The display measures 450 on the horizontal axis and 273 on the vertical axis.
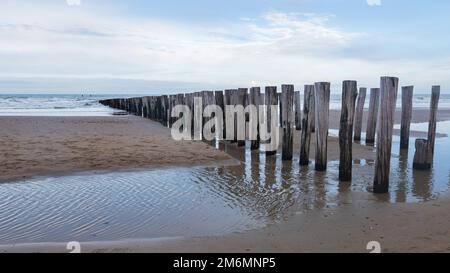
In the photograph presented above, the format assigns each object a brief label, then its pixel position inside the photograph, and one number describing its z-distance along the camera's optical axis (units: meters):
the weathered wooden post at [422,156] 7.94
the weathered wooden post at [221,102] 12.31
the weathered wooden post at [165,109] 20.05
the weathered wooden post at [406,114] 10.78
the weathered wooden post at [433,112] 9.12
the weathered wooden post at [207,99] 13.09
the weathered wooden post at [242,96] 10.91
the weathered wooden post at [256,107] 10.24
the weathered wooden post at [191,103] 15.15
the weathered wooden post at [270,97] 9.47
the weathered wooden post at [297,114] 15.72
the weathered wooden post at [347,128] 6.93
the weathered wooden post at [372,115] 12.52
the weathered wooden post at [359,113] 13.09
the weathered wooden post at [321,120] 7.47
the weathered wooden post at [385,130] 6.08
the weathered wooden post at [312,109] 8.48
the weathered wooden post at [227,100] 11.61
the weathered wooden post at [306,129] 8.44
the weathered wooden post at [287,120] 8.76
